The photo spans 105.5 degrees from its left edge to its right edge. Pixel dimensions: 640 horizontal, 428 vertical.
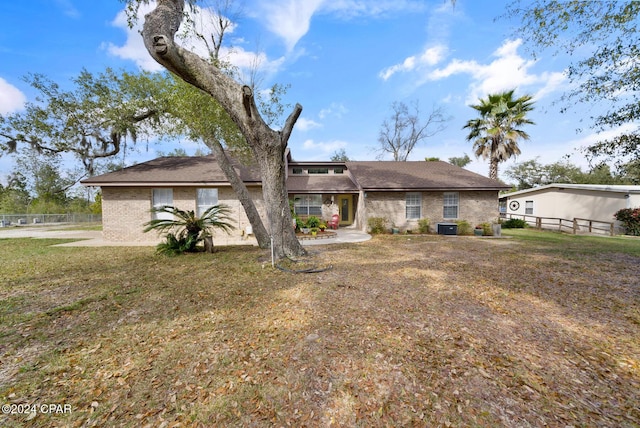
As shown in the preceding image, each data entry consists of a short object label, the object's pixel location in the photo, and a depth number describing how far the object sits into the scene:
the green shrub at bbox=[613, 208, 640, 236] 14.24
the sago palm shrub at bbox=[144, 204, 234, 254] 8.27
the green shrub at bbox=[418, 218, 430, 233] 13.61
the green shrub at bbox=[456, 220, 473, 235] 13.43
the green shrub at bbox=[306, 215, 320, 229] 12.20
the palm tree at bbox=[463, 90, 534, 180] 16.38
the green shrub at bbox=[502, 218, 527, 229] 17.67
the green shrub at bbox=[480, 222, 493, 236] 13.40
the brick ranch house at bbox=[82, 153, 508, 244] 11.62
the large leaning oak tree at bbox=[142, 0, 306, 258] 6.11
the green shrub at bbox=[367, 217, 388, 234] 13.40
